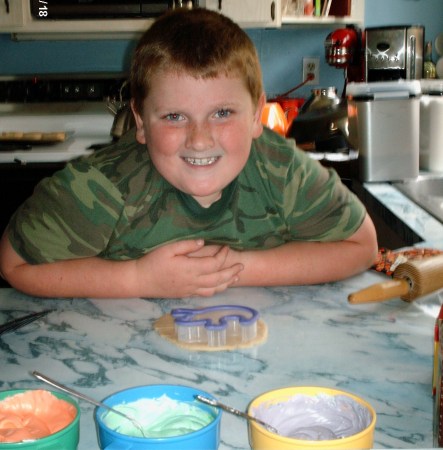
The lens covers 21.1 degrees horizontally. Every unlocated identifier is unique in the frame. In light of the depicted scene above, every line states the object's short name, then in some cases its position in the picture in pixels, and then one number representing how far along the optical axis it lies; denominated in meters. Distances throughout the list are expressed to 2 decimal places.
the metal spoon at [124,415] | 0.99
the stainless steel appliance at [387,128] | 2.08
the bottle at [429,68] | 2.91
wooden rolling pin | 1.31
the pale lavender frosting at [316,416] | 1.00
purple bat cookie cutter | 1.21
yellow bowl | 0.90
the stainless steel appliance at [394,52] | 2.67
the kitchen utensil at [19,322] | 1.25
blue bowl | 0.90
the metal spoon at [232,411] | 0.98
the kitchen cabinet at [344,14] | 2.93
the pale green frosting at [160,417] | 1.00
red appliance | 2.94
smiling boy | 1.38
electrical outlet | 3.19
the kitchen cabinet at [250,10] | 2.78
